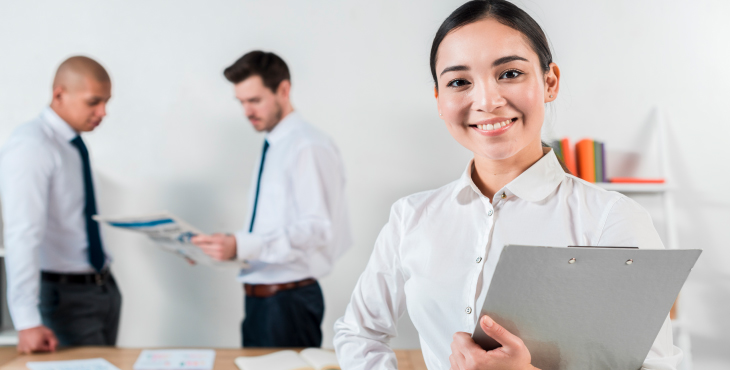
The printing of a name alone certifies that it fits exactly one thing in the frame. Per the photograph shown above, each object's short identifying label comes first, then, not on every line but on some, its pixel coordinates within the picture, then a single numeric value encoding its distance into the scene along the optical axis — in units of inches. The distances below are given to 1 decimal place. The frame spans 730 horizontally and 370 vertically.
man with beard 86.4
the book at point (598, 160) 94.0
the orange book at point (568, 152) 93.2
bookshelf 92.7
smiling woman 30.6
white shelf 92.9
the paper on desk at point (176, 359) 61.2
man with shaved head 80.1
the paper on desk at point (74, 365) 60.4
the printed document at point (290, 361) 60.7
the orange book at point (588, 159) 93.6
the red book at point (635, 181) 93.9
